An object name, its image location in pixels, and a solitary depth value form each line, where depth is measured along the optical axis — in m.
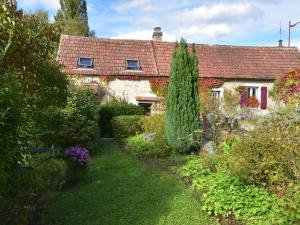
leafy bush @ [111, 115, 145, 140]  11.47
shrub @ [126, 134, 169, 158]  8.45
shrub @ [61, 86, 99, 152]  9.29
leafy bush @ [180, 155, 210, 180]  6.11
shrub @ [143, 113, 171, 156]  8.59
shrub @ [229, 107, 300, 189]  4.69
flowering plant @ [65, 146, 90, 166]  6.09
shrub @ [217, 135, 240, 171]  5.84
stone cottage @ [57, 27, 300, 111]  16.22
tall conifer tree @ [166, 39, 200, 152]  8.51
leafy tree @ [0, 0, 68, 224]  3.21
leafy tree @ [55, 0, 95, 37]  29.73
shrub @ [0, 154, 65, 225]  3.65
